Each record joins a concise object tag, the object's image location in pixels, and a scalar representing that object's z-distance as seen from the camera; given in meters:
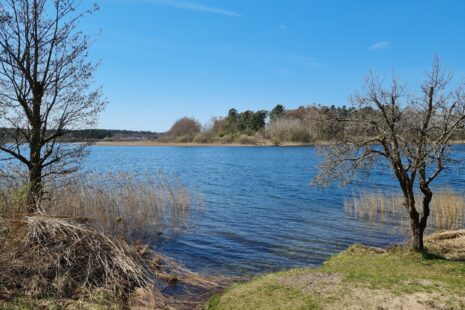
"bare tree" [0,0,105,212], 9.75
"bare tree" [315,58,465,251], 9.33
